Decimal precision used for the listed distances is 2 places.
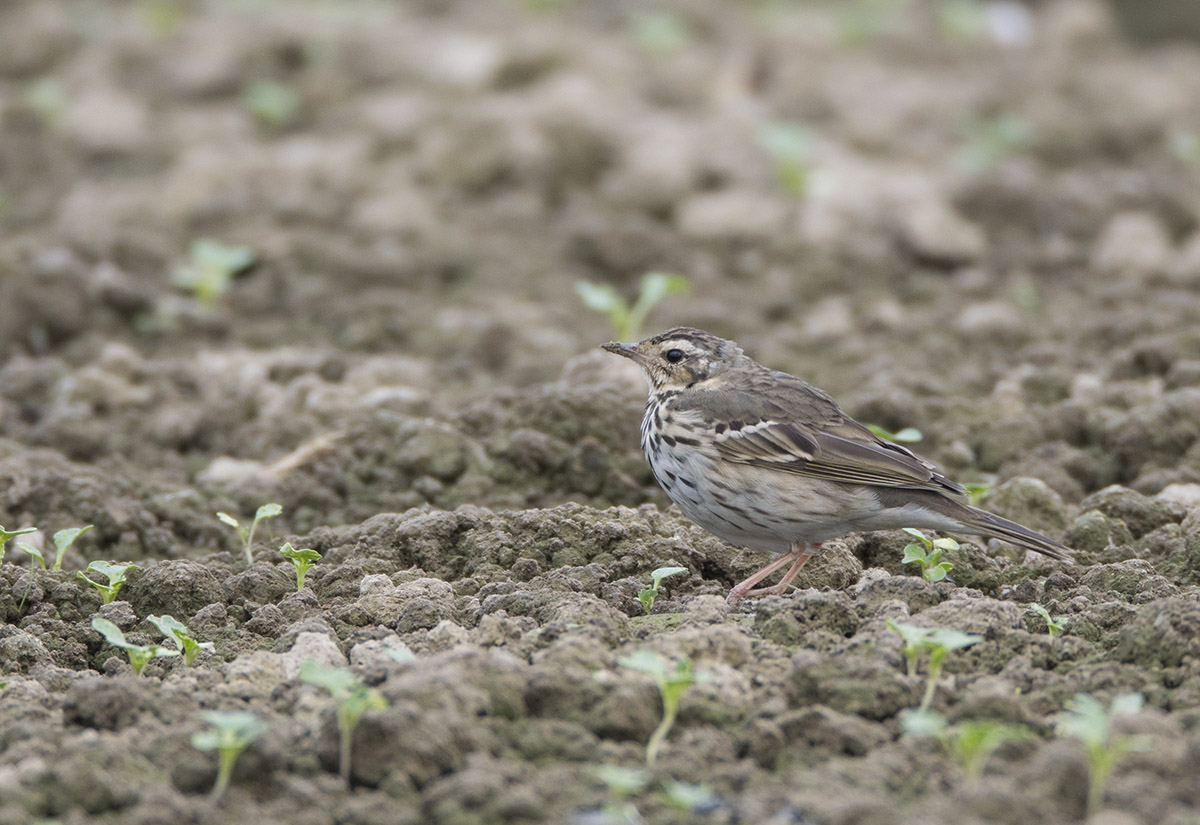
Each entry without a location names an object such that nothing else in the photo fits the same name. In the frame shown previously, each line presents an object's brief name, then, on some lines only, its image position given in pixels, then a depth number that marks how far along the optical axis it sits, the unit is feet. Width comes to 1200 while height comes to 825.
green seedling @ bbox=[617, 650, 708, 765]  23.82
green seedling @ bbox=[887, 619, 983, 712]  24.88
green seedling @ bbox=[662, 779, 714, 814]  20.81
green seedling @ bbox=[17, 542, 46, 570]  32.76
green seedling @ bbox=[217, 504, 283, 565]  34.41
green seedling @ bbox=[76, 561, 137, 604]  31.58
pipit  34.60
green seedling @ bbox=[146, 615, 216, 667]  28.60
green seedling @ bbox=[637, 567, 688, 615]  31.27
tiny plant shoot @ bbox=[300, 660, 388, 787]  22.85
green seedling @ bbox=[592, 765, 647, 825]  20.95
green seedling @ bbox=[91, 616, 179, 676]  27.61
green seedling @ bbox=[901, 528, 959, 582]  32.71
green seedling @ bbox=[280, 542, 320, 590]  32.55
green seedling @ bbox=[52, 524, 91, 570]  33.45
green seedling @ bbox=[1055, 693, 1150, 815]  20.92
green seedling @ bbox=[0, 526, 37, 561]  31.89
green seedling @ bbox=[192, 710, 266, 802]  22.26
